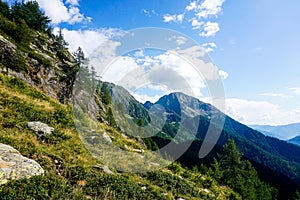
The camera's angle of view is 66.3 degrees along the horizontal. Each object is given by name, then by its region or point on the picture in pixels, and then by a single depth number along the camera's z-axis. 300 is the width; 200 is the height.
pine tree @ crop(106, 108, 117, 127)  50.70
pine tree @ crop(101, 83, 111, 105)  65.03
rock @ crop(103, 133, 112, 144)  18.42
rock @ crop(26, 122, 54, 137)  12.92
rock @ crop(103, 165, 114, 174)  11.92
